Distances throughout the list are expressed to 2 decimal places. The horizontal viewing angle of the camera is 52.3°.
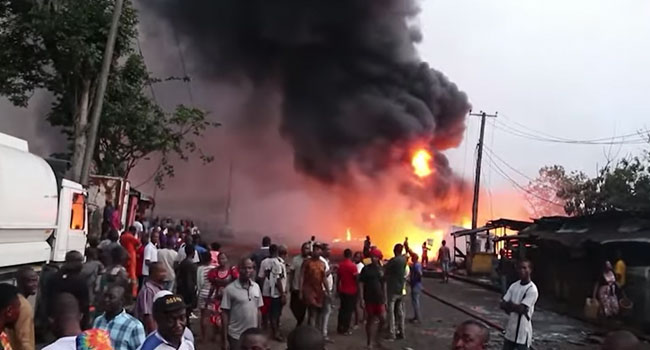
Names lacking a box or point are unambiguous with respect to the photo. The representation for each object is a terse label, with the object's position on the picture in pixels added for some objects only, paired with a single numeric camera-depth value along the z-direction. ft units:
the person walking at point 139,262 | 35.81
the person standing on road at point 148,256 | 34.65
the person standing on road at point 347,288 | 35.45
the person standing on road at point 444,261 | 80.07
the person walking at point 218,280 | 28.73
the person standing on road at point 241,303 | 22.85
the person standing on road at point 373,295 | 33.53
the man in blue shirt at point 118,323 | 14.25
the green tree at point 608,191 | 90.99
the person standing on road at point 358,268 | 37.01
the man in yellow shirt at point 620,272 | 47.34
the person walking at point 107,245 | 25.73
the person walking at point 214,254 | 30.96
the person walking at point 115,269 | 22.10
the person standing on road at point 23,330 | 14.06
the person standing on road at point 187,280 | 29.58
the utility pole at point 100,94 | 42.98
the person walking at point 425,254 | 94.17
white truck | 24.49
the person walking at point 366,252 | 40.12
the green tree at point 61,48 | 50.24
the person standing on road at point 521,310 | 22.08
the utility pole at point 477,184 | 98.68
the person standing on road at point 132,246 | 33.04
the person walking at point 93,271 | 23.88
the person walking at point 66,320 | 11.47
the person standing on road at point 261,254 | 35.20
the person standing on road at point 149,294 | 19.92
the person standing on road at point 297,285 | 34.35
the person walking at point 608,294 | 45.98
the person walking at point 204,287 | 29.12
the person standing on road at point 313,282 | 32.22
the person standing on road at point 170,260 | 32.02
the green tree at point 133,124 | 58.13
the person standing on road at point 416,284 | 42.52
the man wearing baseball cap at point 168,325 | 12.24
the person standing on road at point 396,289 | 35.58
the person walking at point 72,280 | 20.03
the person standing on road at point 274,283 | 31.99
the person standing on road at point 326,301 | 32.65
